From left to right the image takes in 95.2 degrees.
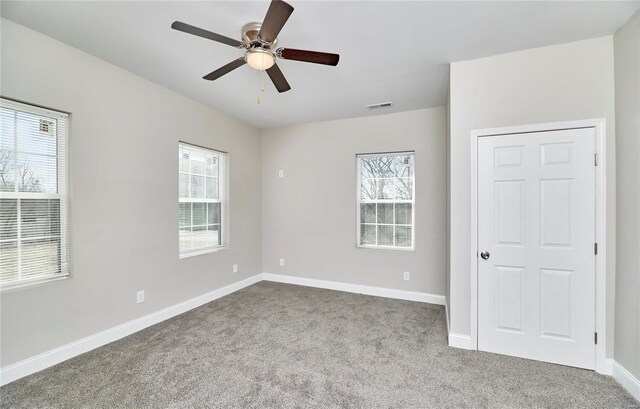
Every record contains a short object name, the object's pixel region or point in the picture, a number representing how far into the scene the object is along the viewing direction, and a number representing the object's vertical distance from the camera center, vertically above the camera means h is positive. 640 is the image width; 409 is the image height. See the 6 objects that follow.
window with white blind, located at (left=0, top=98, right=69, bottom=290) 2.24 +0.07
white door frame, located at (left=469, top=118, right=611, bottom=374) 2.32 -0.26
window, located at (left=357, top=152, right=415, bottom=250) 4.28 +0.06
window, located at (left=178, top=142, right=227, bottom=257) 3.76 +0.06
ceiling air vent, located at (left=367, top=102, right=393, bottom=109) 3.84 +1.32
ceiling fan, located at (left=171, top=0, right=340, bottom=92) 1.66 +1.05
